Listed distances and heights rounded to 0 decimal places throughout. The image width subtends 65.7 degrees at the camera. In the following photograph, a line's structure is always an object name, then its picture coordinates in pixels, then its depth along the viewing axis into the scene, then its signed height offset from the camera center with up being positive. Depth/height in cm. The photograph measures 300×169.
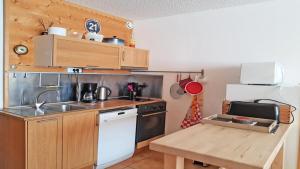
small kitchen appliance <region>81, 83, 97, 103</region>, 330 -24
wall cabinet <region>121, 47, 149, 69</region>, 341 +29
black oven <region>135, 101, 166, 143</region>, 339 -67
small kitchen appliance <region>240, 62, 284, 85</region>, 238 +7
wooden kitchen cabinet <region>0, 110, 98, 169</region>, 219 -68
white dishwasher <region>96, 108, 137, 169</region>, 284 -77
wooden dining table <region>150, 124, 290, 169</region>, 119 -41
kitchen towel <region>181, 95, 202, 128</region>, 320 -51
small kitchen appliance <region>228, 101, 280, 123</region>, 220 -30
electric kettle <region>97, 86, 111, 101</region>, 351 -25
